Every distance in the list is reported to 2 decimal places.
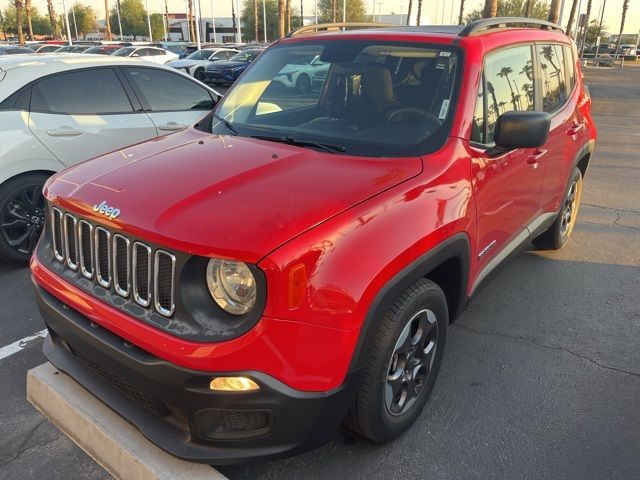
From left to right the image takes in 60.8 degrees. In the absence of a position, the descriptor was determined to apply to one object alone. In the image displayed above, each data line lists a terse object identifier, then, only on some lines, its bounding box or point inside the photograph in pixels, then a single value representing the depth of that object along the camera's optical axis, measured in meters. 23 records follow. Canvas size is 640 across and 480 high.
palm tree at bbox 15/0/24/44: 38.50
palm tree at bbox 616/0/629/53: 65.06
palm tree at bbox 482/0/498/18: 20.13
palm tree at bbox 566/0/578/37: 45.53
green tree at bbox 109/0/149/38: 89.81
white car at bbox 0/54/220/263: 4.57
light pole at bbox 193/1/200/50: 37.72
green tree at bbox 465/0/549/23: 62.27
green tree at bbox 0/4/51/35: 73.44
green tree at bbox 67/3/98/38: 86.00
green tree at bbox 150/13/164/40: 91.31
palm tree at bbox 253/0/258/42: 67.50
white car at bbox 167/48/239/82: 23.66
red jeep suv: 1.94
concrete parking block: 2.19
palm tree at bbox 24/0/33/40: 44.11
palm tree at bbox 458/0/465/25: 55.53
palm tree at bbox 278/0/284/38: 30.67
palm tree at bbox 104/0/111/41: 58.03
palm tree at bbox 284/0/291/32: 51.08
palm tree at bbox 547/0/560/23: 25.37
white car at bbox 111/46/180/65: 25.47
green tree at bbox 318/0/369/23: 79.31
